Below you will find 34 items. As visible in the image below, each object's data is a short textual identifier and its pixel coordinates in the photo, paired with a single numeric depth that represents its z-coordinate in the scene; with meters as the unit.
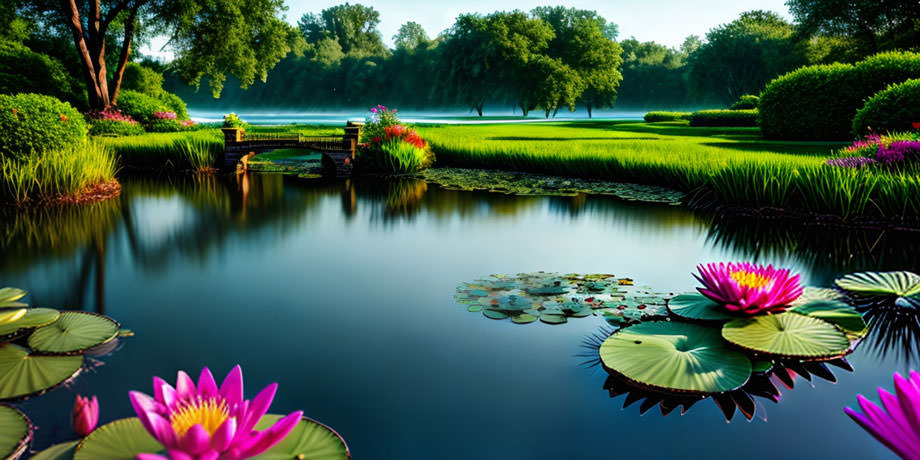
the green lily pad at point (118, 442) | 2.50
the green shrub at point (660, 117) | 39.34
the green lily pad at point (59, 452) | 2.54
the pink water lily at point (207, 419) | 2.02
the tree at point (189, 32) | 26.02
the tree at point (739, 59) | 46.47
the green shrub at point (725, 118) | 29.62
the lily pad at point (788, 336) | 3.77
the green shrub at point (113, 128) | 22.66
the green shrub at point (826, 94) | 16.83
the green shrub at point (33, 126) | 10.53
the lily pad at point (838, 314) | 4.28
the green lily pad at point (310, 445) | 2.49
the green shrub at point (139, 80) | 32.12
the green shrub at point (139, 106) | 26.30
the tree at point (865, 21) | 31.22
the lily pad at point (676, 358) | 3.42
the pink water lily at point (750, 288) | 4.16
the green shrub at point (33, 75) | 25.73
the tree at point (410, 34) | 95.56
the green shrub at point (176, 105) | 29.64
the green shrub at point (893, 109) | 13.07
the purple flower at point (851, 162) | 9.51
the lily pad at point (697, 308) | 4.32
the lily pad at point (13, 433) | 2.69
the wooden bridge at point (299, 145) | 16.30
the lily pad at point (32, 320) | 4.01
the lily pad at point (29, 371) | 3.41
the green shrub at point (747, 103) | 34.97
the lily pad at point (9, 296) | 4.27
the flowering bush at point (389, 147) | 16.25
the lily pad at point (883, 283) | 4.98
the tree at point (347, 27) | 82.19
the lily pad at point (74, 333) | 3.94
